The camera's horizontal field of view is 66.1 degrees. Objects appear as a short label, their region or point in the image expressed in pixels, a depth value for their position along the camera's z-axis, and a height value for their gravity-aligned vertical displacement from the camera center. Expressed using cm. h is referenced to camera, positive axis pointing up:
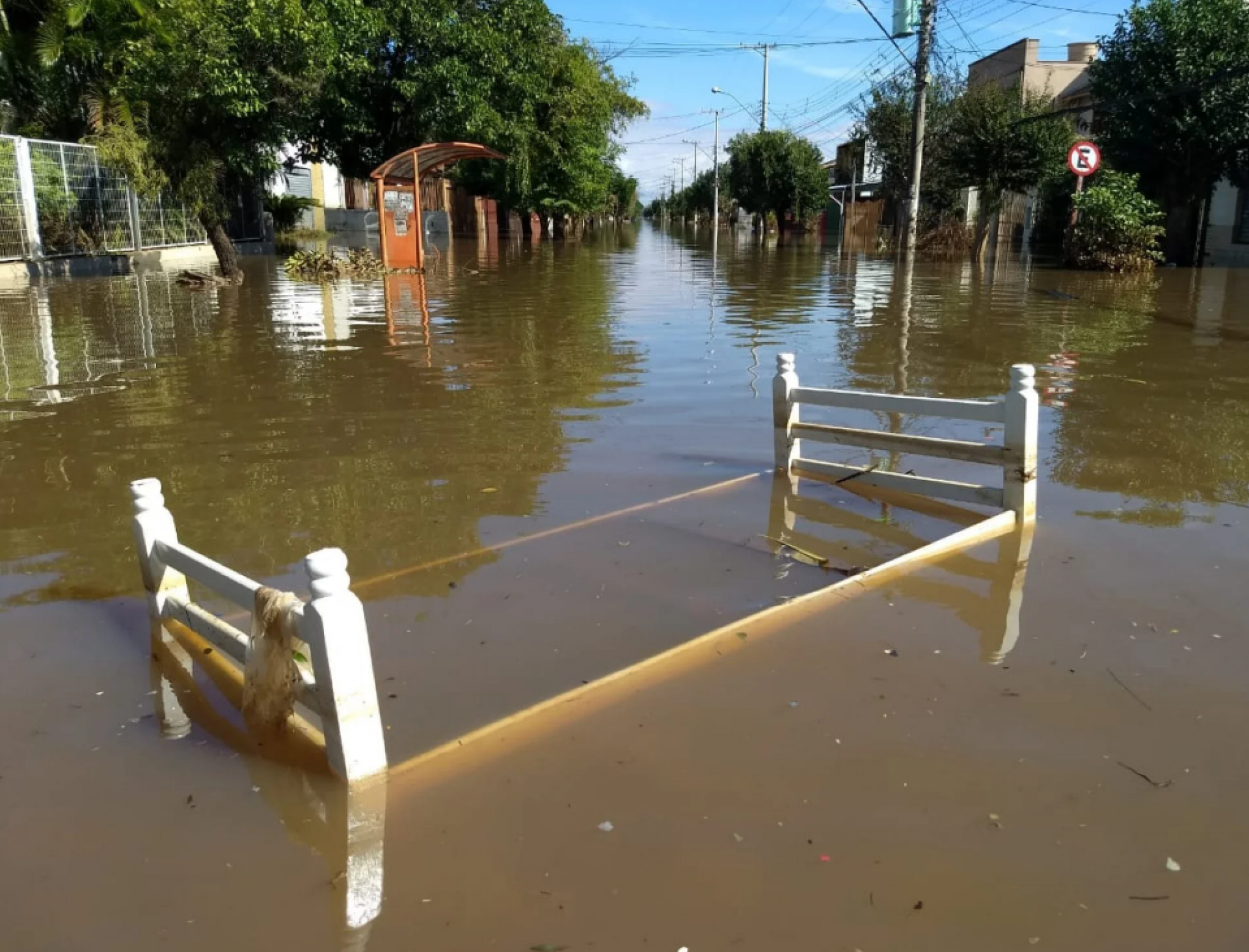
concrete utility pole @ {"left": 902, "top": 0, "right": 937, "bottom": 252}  2453 +382
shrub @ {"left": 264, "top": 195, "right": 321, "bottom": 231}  3412 +158
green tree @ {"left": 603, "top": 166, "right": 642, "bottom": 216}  8062 +559
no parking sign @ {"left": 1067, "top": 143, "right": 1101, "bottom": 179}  1925 +181
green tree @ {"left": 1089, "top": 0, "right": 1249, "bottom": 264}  2089 +331
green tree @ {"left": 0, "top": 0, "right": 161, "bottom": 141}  1984 +421
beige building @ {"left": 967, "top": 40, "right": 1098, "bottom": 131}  4250 +816
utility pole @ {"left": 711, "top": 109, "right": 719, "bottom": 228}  5591 +470
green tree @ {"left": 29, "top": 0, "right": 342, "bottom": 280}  1656 +305
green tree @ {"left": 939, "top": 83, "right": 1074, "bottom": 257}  2534 +277
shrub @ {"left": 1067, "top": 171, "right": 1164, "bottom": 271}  2042 +57
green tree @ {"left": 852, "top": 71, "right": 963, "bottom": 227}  2955 +374
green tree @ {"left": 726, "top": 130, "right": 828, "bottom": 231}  4769 +381
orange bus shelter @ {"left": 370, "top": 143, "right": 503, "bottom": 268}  2033 +124
